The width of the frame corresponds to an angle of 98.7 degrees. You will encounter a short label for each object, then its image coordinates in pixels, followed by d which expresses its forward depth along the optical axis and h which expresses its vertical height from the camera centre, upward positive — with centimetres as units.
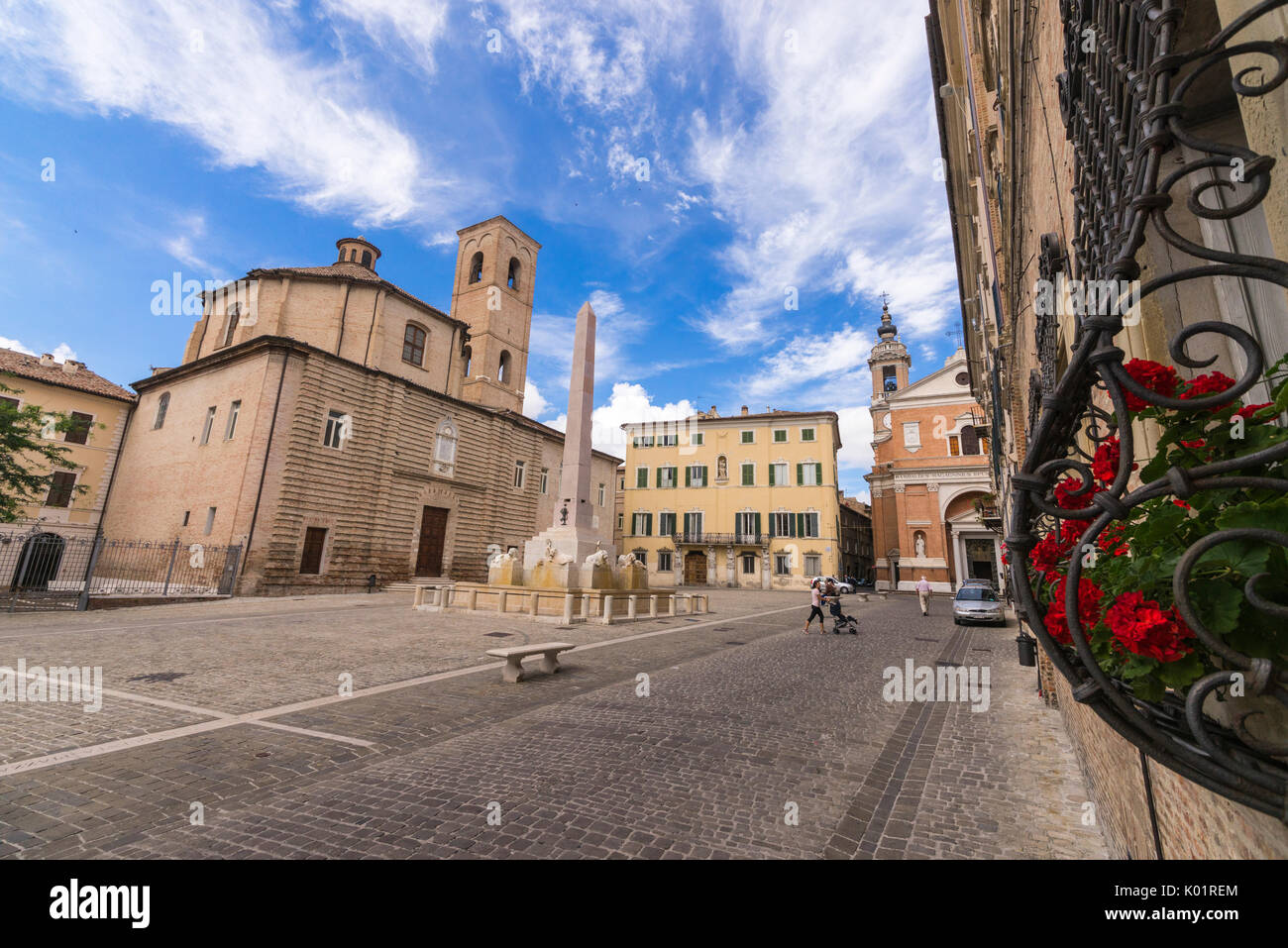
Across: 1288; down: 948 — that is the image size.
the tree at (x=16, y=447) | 1756 +358
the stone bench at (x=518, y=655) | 691 -98
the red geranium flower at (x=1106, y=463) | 150 +37
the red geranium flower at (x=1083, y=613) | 142 -4
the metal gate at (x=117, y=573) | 1514 -38
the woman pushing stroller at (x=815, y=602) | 1412 -36
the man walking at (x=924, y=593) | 2117 -5
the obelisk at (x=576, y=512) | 1549 +200
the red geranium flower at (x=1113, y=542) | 150 +16
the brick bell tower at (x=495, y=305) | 3328 +1660
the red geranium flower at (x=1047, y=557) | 184 +13
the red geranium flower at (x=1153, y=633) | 115 -7
